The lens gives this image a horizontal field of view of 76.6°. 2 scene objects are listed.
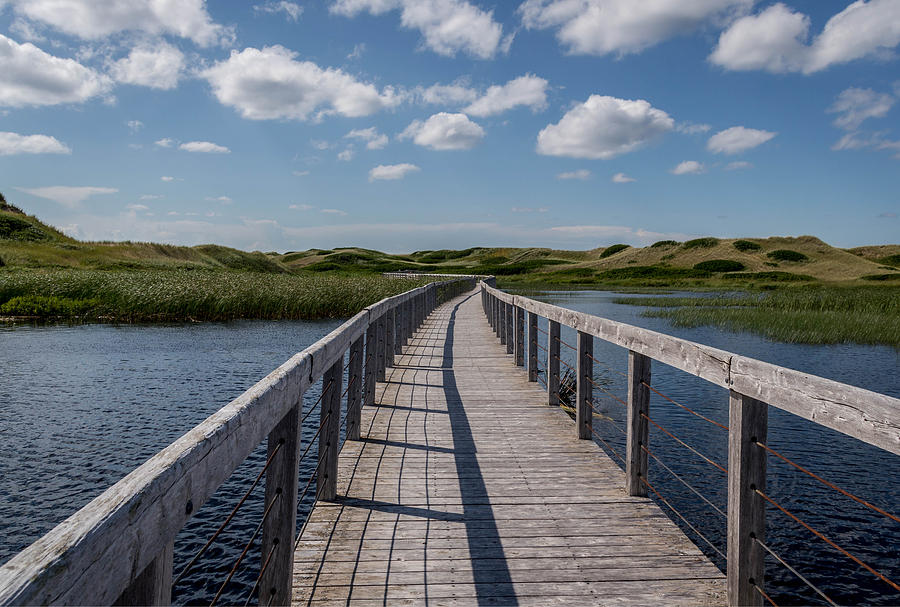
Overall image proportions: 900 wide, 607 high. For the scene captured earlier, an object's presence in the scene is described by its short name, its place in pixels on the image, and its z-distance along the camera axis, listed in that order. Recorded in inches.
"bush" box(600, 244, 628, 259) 4505.4
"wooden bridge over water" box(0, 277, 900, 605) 48.1
